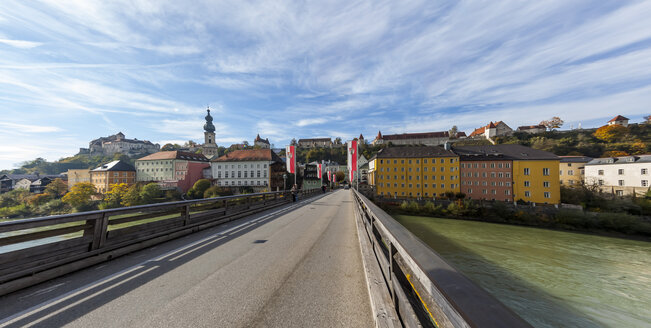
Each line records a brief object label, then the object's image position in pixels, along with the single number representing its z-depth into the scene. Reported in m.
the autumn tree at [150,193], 43.88
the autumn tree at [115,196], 43.87
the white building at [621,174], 37.78
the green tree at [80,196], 42.06
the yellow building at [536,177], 39.59
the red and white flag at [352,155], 20.75
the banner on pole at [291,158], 24.48
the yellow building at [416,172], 46.94
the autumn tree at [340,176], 93.00
